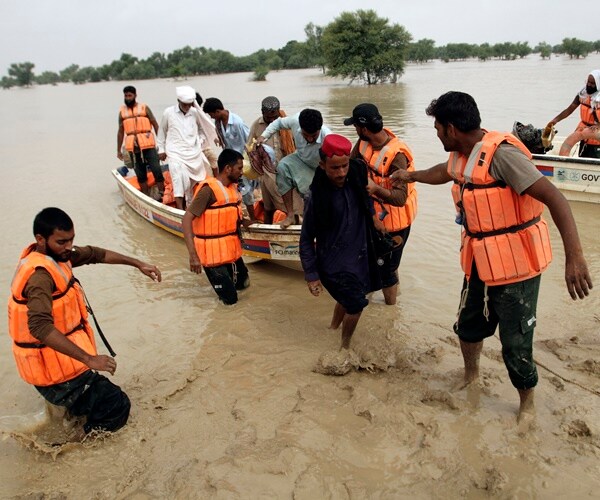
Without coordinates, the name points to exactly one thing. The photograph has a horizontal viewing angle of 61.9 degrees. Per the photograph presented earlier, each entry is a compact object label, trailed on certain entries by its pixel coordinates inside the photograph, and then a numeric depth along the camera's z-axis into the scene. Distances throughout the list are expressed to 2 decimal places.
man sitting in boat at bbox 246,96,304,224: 5.45
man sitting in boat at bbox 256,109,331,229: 4.64
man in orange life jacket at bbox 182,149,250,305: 4.83
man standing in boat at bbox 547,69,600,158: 7.68
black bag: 7.41
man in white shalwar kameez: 6.87
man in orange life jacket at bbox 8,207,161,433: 2.88
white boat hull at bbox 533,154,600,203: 7.70
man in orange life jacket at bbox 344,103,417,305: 3.99
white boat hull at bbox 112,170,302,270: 5.46
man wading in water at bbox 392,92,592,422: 2.54
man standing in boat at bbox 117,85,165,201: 8.02
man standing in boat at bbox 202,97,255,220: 6.42
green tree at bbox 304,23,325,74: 70.50
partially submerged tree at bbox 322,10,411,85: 34.41
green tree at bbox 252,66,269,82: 52.77
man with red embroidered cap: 3.57
